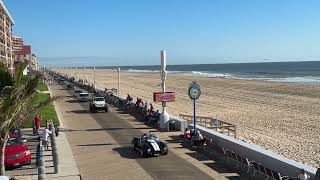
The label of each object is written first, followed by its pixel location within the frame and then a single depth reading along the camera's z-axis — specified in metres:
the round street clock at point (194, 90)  25.80
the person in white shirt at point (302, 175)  14.34
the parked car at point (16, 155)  19.22
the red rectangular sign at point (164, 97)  29.17
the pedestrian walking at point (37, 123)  27.11
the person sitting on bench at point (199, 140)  22.41
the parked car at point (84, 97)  50.50
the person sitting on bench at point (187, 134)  24.03
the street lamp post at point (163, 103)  29.00
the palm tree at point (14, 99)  14.93
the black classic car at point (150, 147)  20.86
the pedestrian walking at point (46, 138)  23.04
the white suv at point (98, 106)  39.72
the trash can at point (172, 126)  28.88
